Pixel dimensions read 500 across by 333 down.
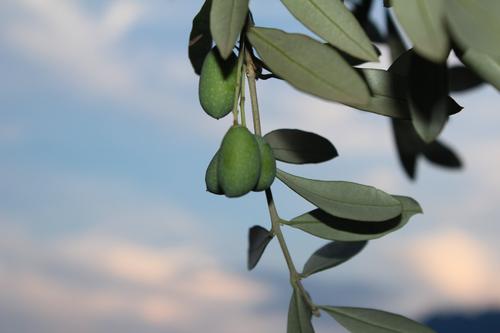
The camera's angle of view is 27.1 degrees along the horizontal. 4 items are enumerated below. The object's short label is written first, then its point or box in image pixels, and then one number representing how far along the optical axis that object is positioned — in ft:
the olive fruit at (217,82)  1.11
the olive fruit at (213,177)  1.14
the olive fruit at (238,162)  1.07
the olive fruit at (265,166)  1.13
